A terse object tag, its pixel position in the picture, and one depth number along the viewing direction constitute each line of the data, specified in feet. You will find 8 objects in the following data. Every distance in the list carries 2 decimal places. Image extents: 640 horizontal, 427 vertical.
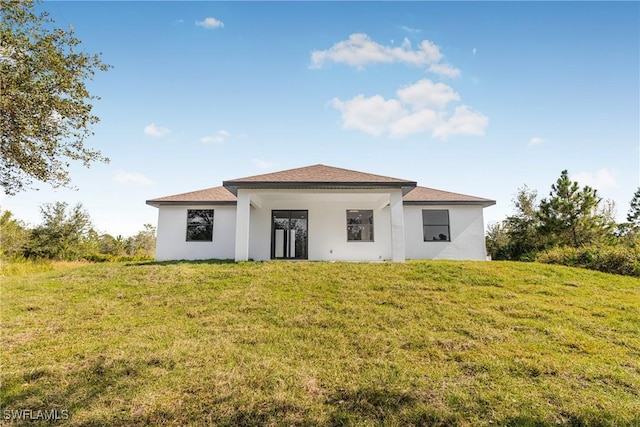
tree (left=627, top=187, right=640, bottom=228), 80.71
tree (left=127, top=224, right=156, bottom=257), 94.98
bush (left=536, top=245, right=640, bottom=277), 36.82
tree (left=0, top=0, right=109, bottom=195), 25.86
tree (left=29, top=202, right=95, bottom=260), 66.08
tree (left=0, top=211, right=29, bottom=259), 55.11
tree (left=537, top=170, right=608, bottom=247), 60.44
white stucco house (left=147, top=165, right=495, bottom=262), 49.08
